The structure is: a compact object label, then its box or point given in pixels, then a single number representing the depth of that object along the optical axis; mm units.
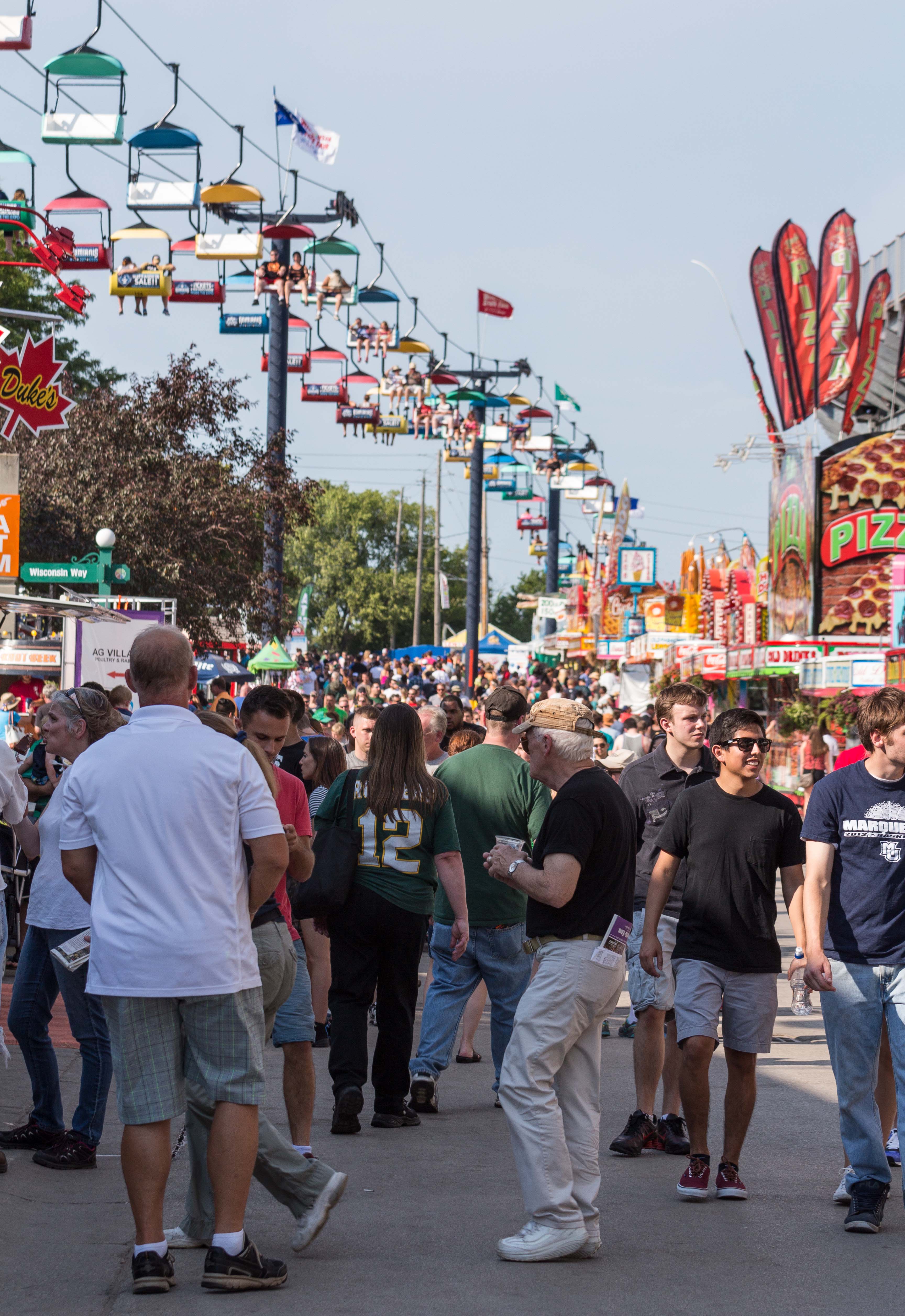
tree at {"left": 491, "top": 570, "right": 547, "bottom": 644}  135750
